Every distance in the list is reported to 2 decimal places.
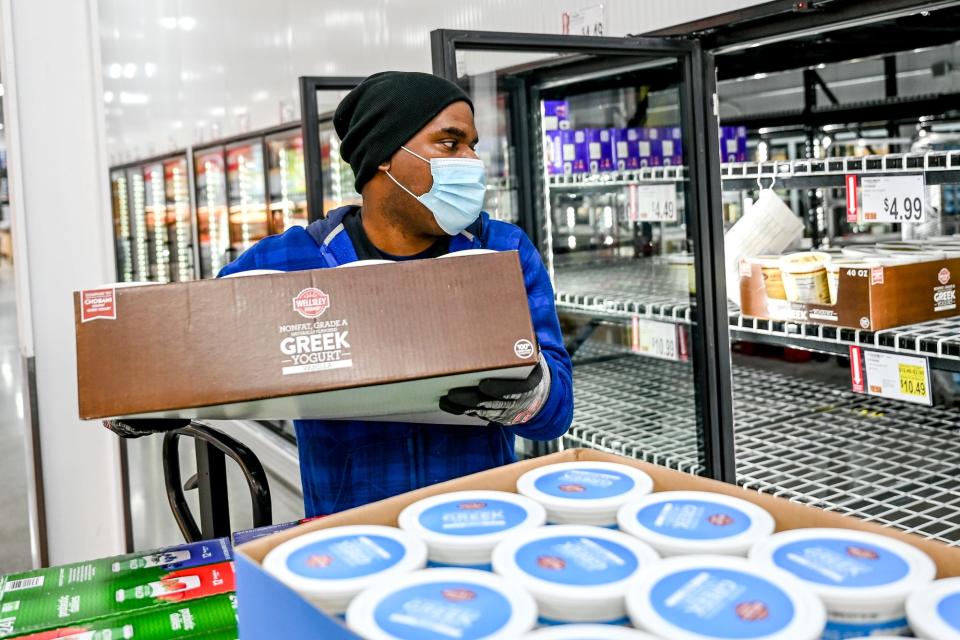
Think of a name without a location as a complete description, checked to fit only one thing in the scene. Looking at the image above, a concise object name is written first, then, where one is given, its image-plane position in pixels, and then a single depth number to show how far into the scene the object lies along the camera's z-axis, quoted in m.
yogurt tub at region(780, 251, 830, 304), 2.88
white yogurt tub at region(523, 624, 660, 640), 0.84
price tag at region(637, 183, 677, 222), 3.47
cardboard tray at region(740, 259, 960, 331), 2.69
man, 1.95
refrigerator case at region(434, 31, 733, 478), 3.30
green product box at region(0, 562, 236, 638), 1.36
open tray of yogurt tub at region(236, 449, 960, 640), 0.88
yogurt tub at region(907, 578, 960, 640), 0.80
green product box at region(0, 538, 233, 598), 1.52
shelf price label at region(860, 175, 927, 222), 2.57
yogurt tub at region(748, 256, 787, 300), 3.01
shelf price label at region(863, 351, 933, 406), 2.56
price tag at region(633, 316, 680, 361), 3.52
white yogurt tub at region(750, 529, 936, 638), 0.86
